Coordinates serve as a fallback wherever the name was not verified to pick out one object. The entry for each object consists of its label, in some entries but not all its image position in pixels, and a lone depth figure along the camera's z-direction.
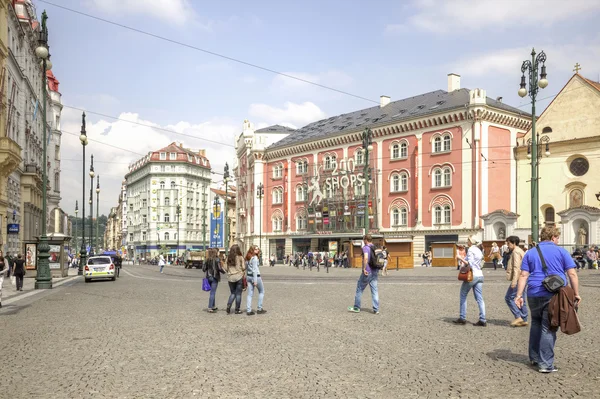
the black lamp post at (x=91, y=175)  48.96
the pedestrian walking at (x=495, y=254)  38.87
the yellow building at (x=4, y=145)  33.09
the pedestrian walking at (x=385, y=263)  34.88
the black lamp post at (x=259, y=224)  72.62
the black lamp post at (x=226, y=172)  47.53
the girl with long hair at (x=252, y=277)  13.41
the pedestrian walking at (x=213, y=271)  14.19
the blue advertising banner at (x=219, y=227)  104.09
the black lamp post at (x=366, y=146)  33.63
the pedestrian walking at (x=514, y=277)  11.13
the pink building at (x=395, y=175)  52.09
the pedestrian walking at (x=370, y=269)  13.01
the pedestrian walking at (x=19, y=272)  23.58
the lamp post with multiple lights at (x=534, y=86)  22.78
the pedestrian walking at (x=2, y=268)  16.81
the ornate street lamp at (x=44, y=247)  22.19
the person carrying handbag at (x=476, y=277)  11.19
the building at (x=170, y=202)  116.00
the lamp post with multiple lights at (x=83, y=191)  33.91
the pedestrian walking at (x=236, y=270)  13.30
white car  31.68
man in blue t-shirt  7.04
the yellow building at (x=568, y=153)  47.22
